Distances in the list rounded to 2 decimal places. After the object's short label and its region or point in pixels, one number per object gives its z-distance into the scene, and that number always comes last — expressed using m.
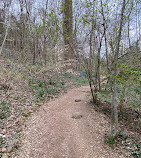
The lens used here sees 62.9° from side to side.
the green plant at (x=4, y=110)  4.24
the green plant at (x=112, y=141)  3.47
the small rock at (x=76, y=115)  4.80
